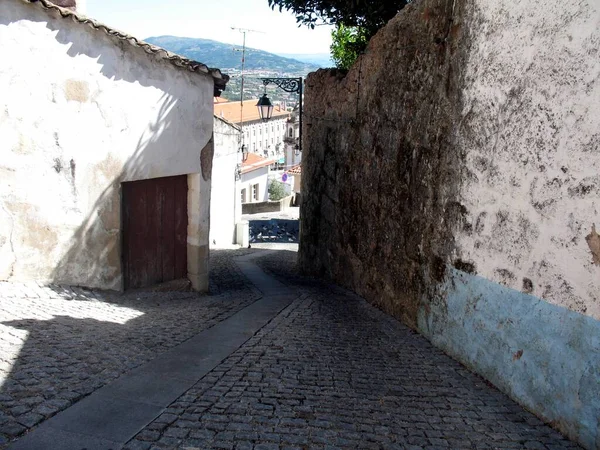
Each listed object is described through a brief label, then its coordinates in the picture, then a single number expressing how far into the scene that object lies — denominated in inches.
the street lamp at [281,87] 587.8
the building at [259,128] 2529.5
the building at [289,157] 2859.3
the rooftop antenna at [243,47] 1341.3
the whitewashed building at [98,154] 291.4
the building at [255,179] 1675.7
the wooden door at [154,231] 362.3
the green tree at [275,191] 1943.9
